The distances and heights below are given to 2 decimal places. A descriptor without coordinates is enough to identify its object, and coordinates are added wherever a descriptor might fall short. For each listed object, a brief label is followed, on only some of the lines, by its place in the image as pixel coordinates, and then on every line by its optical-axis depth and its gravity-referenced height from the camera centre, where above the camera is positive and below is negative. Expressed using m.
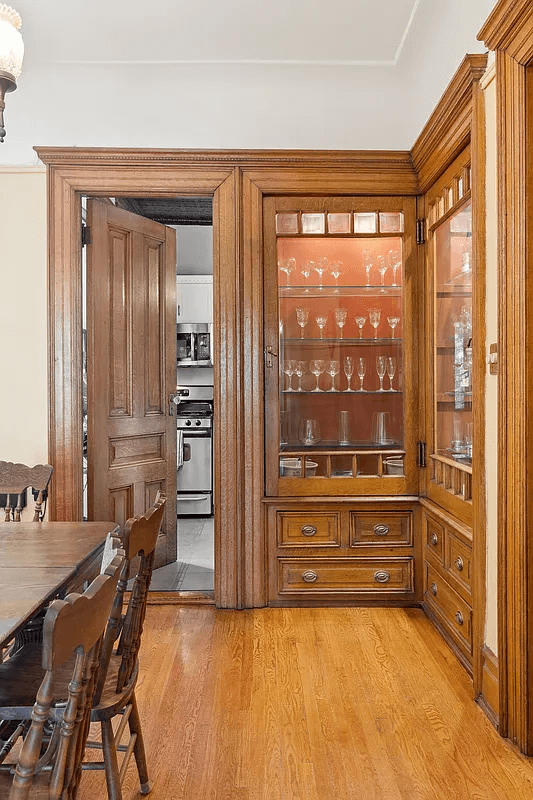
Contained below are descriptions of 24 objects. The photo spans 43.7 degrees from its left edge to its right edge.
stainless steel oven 6.39 -0.65
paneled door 3.74 +0.20
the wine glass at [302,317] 3.80 +0.46
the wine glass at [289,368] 3.79 +0.17
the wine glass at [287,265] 3.77 +0.75
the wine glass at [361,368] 3.82 +0.17
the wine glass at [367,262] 3.82 +0.78
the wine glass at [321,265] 3.82 +0.76
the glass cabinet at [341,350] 3.75 +0.27
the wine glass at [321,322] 3.82 +0.43
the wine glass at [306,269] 3.80 +0.74
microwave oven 6.68 +0.55
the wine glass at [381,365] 3.81 +0.18
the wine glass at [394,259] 3.78 +0.79
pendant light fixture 2.05 +1.09
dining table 1.59 -0.49
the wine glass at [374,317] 3.82 +0.46
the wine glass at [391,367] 3.80 +0.17
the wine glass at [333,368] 3.83 +0.17
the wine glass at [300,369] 3.80 +0.16
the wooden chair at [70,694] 1.15 -0.55
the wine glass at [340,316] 3.85 +0.47
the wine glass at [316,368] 3.81 +0.17
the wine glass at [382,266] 3.81 +0.75
